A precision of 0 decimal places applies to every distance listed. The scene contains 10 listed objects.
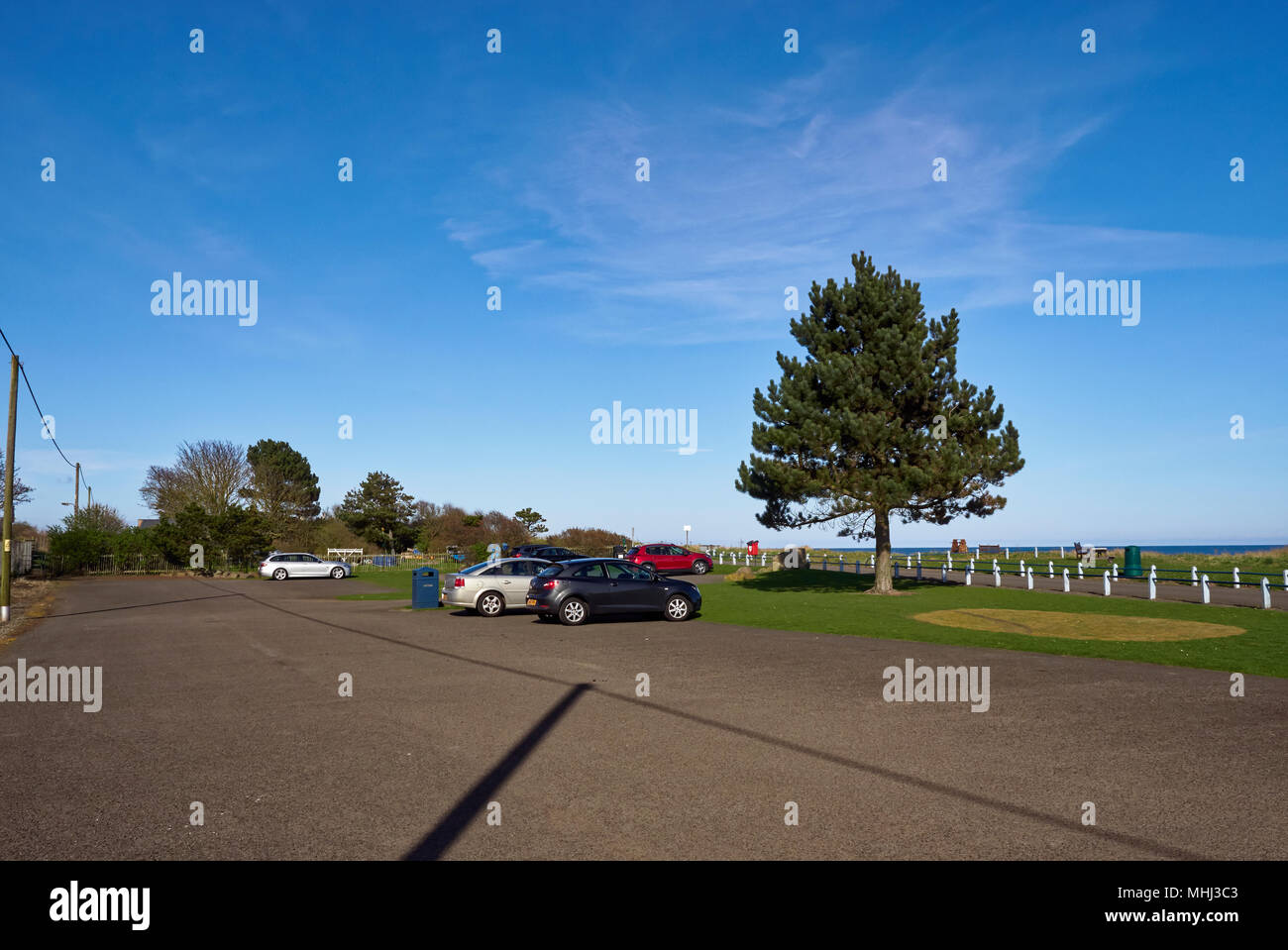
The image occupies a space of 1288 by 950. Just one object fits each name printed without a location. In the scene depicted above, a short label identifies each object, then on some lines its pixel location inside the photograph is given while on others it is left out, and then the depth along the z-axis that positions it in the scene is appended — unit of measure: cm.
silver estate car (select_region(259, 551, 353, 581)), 4641
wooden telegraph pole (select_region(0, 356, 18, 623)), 2298
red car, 4288
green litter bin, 3597
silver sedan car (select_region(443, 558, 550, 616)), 2259
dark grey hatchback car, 1978
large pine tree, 2800
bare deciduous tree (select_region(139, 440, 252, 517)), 6375
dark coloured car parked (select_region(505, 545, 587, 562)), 3491
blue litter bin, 2516
